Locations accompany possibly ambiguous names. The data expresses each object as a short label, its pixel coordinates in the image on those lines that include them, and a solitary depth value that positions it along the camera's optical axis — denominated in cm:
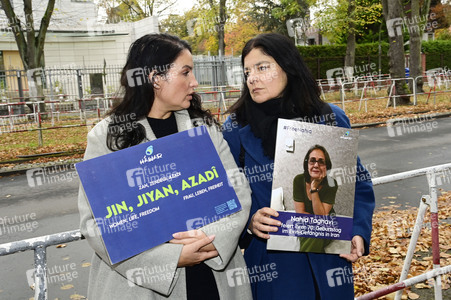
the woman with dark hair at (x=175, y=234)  181
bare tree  1838
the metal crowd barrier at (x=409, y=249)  191
